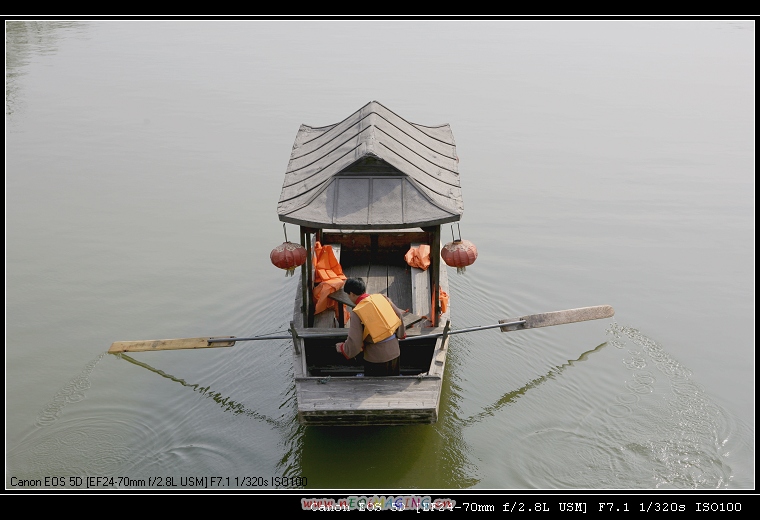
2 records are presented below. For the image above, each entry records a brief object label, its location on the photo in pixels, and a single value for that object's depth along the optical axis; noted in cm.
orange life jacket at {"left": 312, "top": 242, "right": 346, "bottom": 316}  734
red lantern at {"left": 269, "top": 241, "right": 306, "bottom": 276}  682
